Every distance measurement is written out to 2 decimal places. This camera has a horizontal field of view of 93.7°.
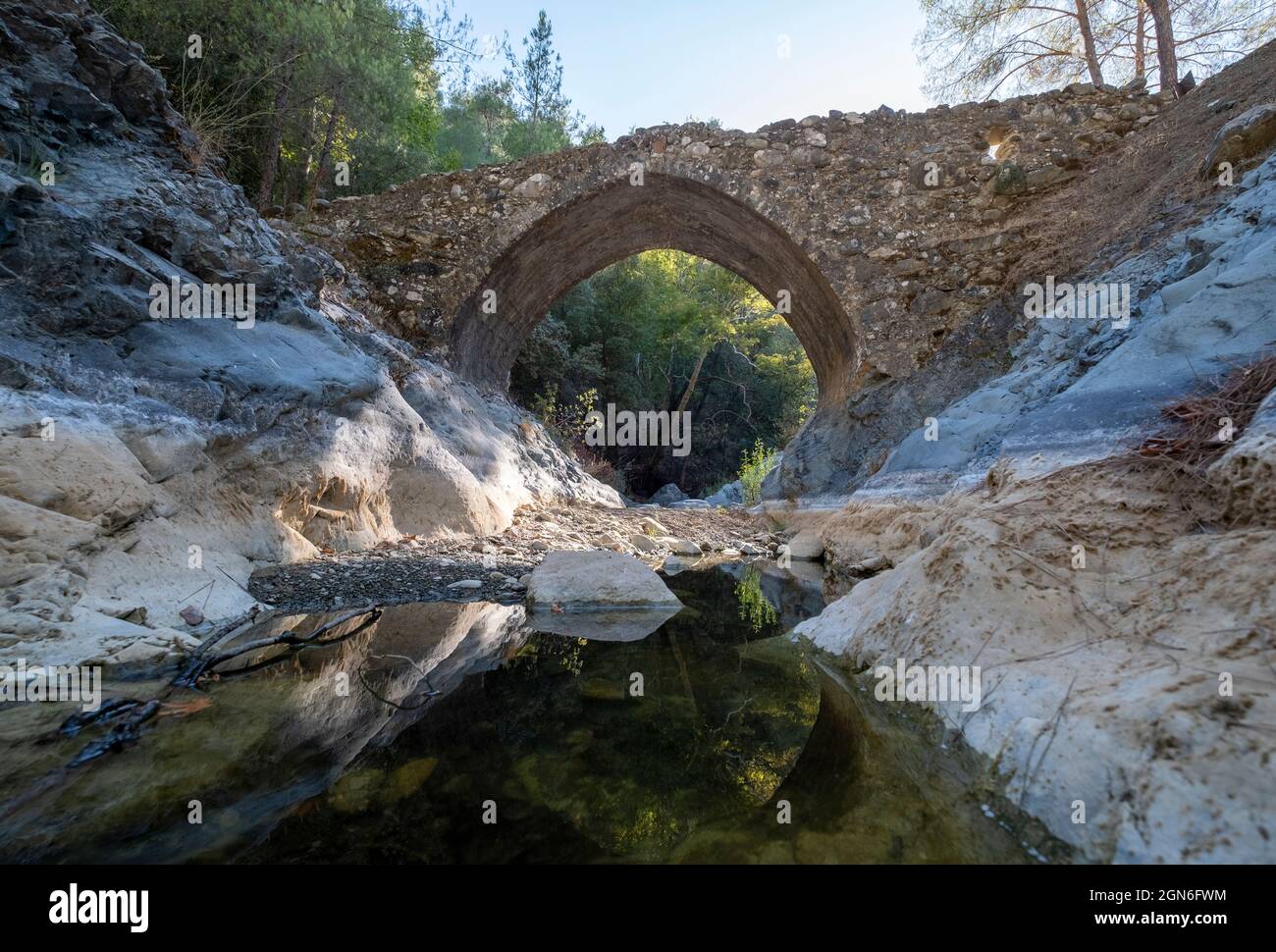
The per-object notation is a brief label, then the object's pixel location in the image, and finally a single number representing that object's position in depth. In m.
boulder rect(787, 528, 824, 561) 6.26
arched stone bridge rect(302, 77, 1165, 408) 7.30
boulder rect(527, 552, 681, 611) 3.66
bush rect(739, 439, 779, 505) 11.20
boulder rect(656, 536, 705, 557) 6.38
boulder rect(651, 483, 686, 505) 19.06
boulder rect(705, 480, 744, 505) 14.85
